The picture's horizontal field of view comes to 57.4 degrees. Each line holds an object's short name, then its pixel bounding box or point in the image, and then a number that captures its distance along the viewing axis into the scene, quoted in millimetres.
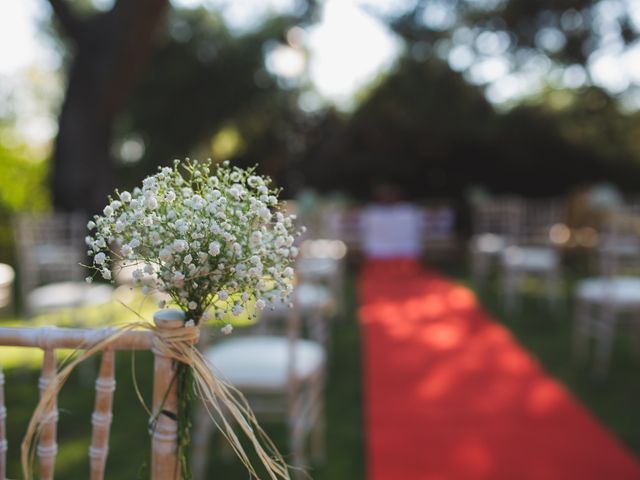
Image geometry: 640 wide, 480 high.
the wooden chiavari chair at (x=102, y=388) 1024
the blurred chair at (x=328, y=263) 4289
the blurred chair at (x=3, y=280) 3858
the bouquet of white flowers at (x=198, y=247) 948
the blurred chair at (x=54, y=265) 3678
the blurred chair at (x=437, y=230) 9086
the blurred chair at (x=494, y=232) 6605
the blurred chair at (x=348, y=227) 8803
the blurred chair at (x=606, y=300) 3650
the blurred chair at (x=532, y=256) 5633
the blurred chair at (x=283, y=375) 2324
